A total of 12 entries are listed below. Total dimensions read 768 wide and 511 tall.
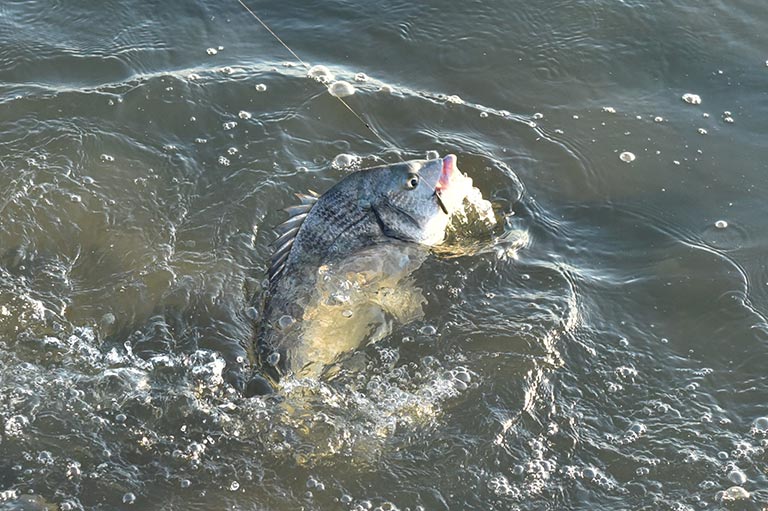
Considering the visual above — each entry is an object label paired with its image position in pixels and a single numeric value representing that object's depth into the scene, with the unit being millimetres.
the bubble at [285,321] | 5008
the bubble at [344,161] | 6527
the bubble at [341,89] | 7171
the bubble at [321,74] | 7355
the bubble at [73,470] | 4559
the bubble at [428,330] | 5277
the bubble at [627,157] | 6547
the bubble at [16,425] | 4727
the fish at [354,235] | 5098
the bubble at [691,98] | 6977
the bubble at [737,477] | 4430
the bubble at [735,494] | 4367
